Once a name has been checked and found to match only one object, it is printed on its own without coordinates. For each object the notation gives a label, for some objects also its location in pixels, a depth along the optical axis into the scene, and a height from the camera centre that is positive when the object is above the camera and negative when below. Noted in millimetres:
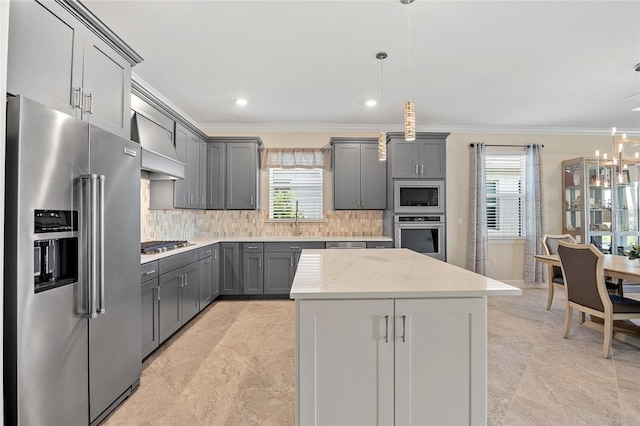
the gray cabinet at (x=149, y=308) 2609 -813
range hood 2910 +656
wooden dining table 2663 -493
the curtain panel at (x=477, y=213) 5121 -2
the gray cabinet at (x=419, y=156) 4715 +843
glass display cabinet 5016 +64
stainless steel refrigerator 1402 -289
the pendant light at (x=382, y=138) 2834 +669
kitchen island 1500 -672
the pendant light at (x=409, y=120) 2137 +621
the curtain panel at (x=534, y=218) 5188 -82
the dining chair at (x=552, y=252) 3953 -506
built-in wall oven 4645 -296
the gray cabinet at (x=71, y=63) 1574 +867
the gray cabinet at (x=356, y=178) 4930 +539
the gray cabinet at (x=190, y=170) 3945 +593
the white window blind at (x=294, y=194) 5230 +309
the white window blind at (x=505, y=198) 5367 +251
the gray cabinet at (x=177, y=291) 2943 -804
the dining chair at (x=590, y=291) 2736 -715
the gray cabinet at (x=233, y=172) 4855 +620
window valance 5133 +888
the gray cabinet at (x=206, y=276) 3924 -810
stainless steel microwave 4688 +250
